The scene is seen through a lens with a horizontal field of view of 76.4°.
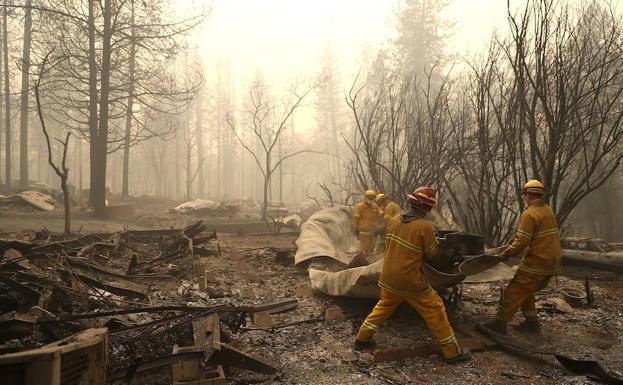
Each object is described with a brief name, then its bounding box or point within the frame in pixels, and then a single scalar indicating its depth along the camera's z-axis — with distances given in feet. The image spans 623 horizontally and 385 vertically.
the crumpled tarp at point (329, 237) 22.75
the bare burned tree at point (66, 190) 23.15
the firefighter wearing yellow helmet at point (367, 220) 26.94
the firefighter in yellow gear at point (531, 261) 13.58
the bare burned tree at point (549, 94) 18.98
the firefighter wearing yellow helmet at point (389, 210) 26.03
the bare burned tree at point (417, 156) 28.37
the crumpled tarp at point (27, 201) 41.47
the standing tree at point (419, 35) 83.61
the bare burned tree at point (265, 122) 146.59
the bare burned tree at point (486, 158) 22.09
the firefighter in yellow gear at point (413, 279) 11.90
